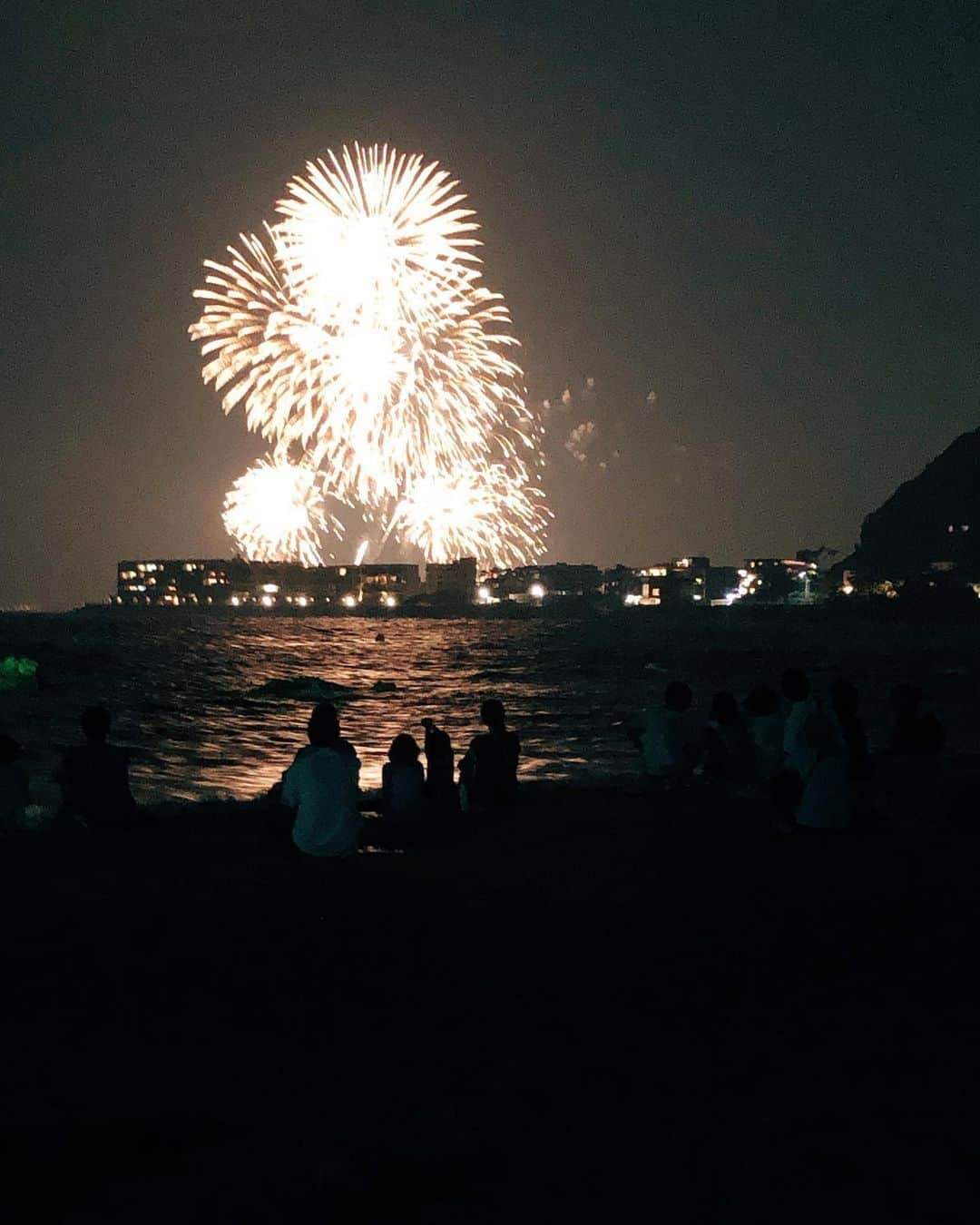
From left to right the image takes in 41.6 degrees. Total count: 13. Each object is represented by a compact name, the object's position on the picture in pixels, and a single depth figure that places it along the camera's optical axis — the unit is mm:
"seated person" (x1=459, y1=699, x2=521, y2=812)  14773
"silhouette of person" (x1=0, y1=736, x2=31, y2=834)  13141
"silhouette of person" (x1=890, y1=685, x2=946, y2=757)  12984
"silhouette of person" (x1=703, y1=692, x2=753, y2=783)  15188
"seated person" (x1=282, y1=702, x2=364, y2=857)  11008
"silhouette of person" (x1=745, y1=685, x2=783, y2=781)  15262
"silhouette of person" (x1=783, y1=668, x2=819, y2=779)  12281
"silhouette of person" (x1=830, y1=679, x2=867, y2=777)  12828
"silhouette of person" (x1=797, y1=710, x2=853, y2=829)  12367
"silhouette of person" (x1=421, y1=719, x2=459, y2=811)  13891
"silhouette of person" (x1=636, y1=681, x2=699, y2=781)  15211
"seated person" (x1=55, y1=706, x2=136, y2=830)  13484
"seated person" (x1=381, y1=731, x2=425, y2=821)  13608
